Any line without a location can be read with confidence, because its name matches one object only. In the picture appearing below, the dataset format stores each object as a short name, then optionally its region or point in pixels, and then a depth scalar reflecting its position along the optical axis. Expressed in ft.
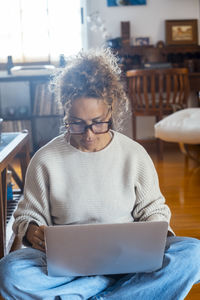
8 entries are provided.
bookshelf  12.59
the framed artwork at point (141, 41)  13.46
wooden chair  11.87
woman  3.71
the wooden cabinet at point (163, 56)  13.44
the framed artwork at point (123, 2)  13.20
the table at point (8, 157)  5.43
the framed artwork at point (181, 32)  13.37
